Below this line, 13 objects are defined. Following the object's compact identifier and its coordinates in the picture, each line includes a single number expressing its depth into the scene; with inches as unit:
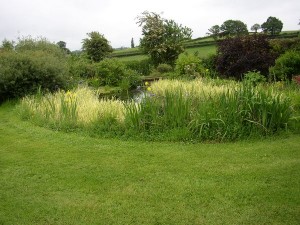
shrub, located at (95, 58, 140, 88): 601.9
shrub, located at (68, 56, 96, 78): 635.9
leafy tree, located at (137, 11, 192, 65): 812.6
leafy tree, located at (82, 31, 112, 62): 866.1
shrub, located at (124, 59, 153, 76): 823.7
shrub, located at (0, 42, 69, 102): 426.6
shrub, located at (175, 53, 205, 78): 563.1
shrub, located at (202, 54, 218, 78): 633.6
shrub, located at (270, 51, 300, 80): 440.5
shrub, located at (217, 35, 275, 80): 502.6
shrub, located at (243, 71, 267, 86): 402.0
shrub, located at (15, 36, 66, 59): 577.6
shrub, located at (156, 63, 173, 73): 758.5
